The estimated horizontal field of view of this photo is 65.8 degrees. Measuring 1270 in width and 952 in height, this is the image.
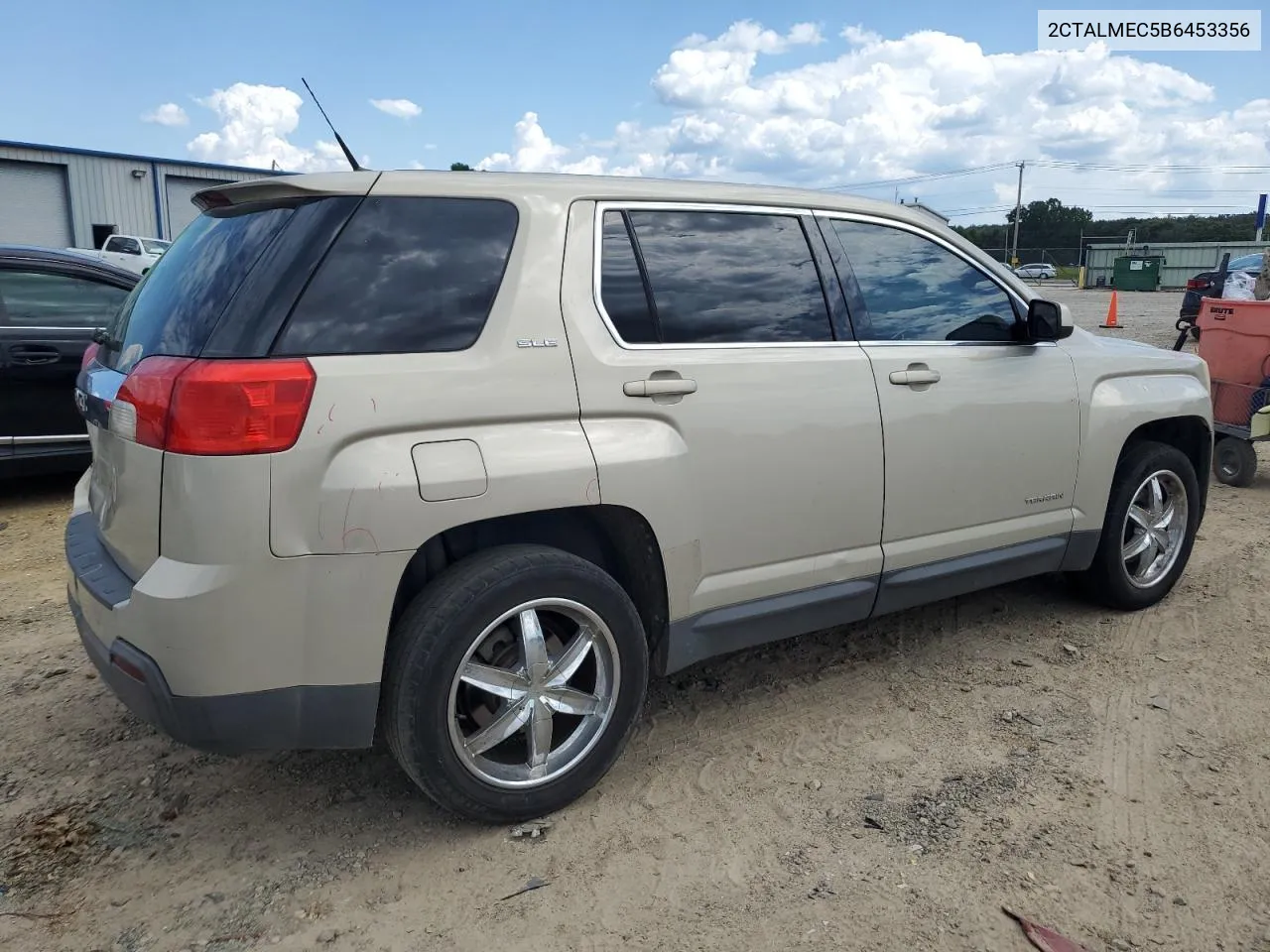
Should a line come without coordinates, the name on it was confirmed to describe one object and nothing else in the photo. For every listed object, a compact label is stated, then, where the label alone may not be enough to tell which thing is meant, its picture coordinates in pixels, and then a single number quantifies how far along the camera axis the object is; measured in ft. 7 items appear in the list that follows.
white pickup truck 77.35
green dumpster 147.13
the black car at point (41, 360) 20.07
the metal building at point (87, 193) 99.40
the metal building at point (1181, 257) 150.20
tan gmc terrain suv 8.04
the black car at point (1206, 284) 51.49
